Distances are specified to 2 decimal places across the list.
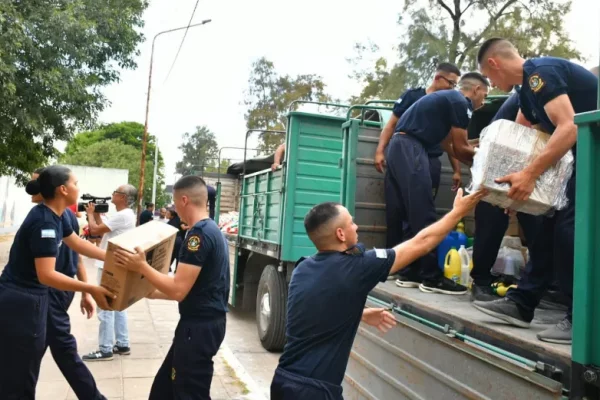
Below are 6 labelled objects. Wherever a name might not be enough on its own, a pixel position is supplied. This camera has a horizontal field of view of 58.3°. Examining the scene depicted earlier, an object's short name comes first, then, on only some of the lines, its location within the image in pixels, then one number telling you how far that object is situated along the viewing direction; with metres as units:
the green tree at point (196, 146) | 65.69
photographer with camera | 5.35
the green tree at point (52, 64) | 10.78
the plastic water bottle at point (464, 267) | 3.52
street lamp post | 22.96
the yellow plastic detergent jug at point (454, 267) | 3.48
